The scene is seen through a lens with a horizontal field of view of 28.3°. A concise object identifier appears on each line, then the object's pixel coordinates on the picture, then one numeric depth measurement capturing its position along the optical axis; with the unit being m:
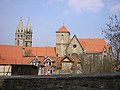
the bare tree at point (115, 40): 25.54
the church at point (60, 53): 57.38
